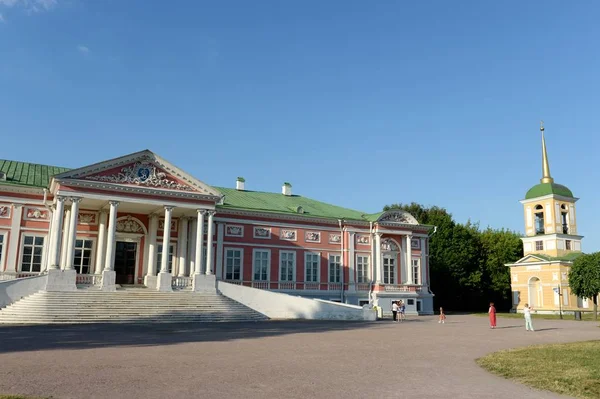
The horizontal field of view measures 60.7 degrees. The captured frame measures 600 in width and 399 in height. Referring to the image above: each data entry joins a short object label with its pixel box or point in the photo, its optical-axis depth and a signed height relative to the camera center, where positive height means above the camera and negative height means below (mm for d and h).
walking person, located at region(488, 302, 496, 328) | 23734 -1111
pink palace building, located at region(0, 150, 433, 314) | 27672 +3366
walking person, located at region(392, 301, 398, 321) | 29338 -1047
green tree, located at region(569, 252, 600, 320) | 38656 +1413
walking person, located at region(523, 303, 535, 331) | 22264 -983
